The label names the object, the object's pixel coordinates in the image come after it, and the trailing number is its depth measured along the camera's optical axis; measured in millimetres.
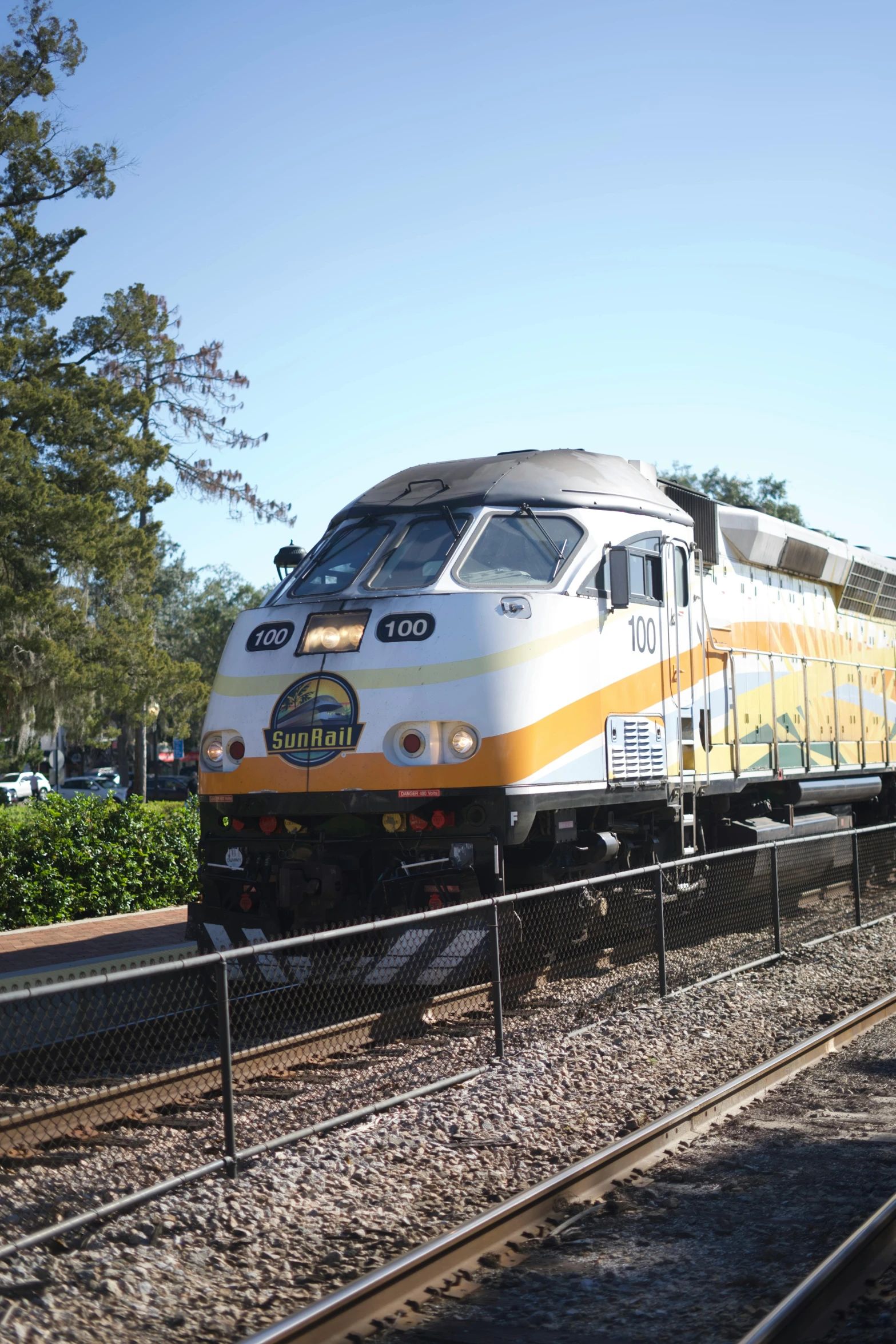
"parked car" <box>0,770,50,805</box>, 47069
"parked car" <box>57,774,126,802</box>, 51219
